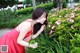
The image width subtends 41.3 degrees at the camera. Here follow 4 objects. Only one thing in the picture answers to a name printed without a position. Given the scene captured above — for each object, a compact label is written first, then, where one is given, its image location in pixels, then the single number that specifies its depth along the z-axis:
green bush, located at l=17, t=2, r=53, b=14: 8.23
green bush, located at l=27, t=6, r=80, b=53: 1.49
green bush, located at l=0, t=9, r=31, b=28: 5.21
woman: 1.43
